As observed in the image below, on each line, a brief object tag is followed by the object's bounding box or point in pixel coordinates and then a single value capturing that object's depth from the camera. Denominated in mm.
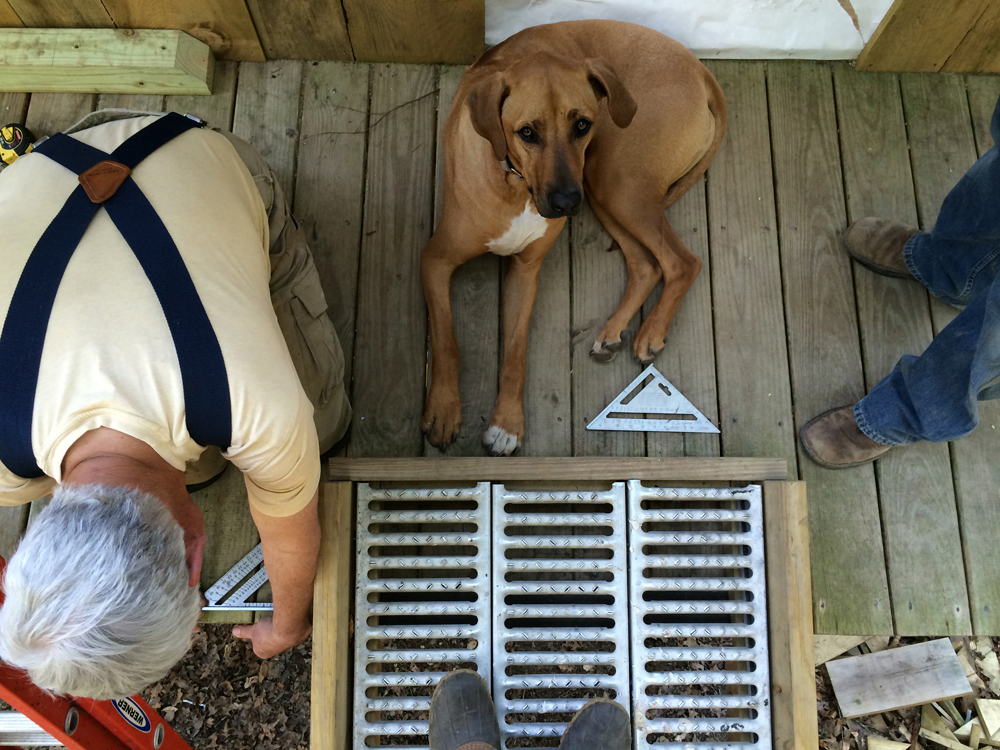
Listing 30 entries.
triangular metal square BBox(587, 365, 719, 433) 2242
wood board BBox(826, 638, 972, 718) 2197
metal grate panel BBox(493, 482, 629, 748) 1930
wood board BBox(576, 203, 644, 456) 2244
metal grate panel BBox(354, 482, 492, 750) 1904
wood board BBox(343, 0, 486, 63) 2291
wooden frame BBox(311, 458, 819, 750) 1812
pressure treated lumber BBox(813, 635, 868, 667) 2260
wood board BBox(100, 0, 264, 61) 2320
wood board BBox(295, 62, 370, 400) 2322
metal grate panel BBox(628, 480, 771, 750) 1921
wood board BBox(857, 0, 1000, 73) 2387
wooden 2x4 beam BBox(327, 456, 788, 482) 2006
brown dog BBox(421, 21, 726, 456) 1792
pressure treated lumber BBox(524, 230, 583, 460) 2234
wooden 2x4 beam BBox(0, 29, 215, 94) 2365
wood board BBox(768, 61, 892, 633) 2166
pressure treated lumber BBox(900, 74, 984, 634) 2174
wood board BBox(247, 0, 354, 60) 2320
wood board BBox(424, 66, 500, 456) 2217
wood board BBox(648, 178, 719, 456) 2248
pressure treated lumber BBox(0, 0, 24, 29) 2359
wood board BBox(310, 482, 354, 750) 1802
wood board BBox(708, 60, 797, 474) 2279
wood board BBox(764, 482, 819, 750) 1874
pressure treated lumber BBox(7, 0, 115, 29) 2346
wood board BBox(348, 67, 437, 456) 2223
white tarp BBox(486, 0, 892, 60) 2422
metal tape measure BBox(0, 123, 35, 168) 2312
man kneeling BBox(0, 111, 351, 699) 1046
